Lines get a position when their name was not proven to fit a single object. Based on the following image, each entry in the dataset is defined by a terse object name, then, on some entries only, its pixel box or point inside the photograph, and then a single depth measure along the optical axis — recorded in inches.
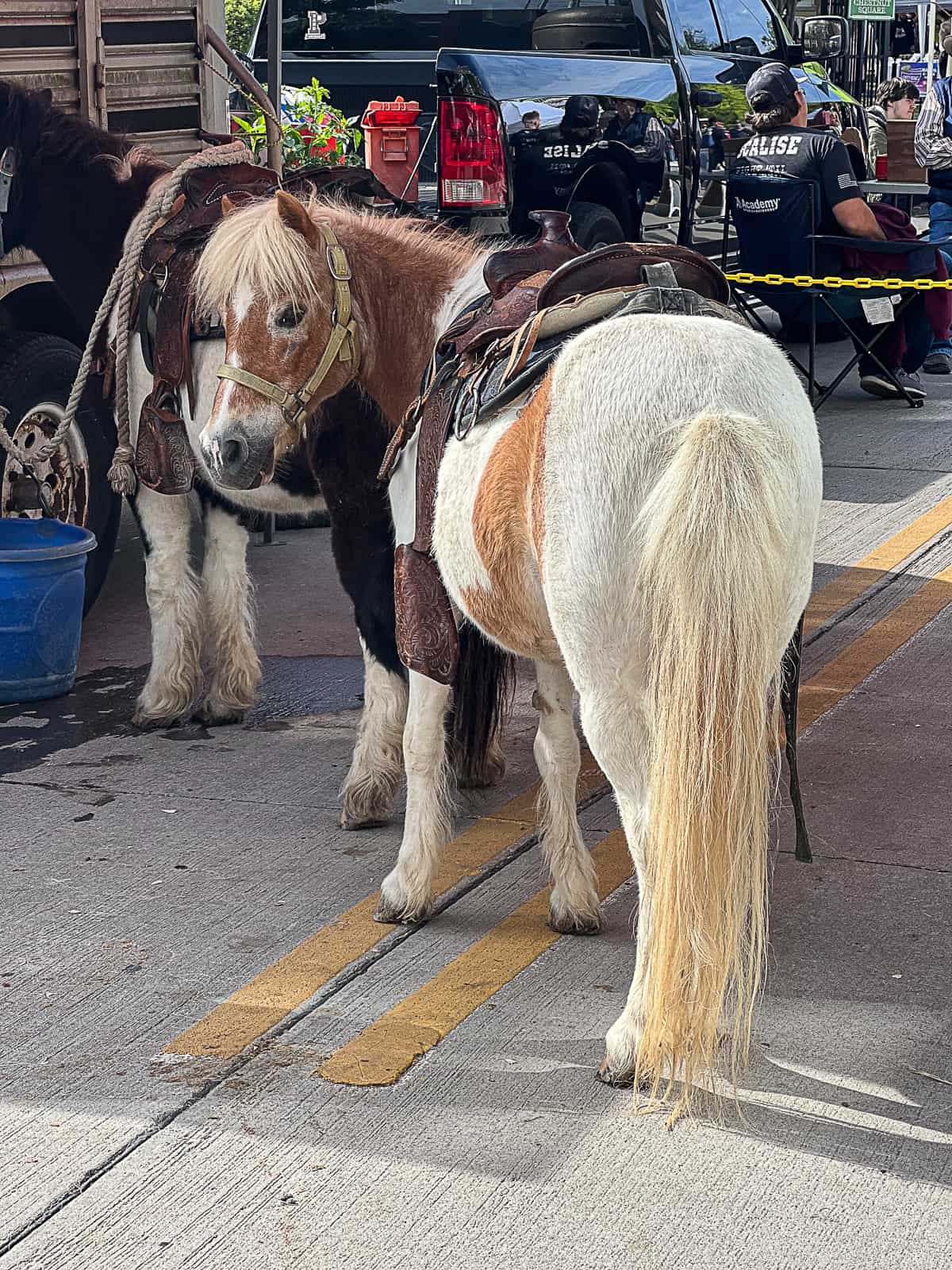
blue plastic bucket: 215.9
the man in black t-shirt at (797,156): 394.0
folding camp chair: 391.2
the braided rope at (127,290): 207.9
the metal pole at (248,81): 266.4
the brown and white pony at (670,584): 110.5
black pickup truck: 336.2
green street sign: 737.6
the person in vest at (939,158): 454.3
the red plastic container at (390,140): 390.3
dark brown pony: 216.7
